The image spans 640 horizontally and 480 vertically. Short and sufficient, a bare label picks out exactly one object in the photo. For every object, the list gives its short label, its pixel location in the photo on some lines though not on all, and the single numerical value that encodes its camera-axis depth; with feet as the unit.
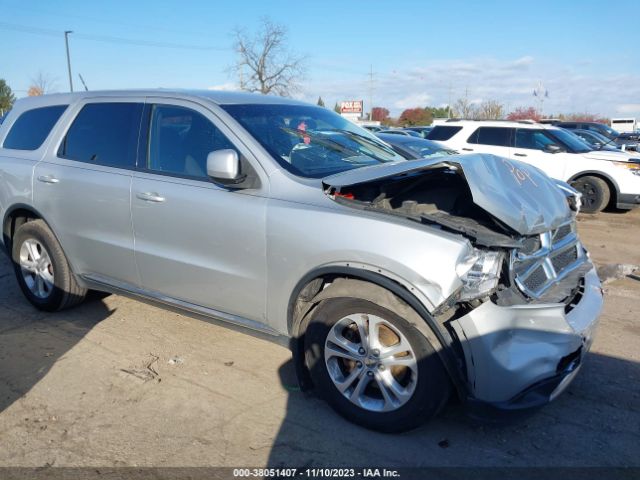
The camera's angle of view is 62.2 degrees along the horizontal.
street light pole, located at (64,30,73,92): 100.34
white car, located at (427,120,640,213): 33.24
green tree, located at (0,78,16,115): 190.24
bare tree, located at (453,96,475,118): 174.68
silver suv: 8.86
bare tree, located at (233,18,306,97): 153.58
